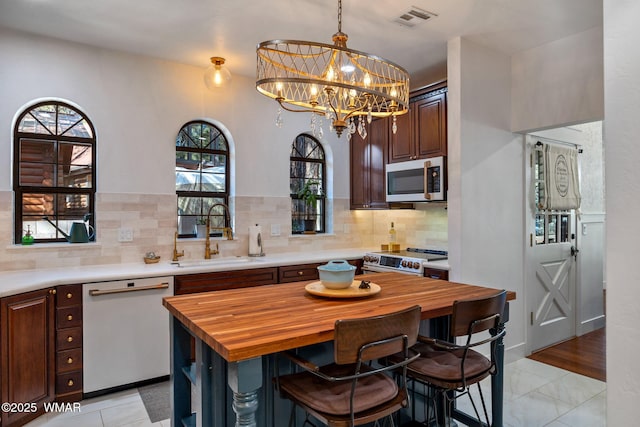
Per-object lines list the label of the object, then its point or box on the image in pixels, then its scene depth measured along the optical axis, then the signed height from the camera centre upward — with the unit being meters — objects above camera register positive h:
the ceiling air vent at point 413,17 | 2.83 +1.45
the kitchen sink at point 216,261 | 3.53 -0.44
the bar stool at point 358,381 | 1.45 -0.73
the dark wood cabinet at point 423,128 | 3.63 +0.83
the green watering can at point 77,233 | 3.30 -0.16
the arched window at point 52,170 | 3.19 +0.37
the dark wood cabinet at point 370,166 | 4.36 +0.54
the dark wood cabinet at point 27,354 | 2.39 -0.90
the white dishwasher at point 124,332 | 2.86 -0.89
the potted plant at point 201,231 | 3.91 -0.17
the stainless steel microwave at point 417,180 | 3.58 +0.32
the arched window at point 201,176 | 3.92 +0.38
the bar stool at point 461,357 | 1.79 -0.74
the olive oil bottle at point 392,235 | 4.64 -0.26
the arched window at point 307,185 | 4.57 +0.34
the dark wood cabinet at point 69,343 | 2.75 -0.91
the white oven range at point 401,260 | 3.65 -0.46
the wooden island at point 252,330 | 1.43 -0.45
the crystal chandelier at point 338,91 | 1.96 +0.67
